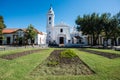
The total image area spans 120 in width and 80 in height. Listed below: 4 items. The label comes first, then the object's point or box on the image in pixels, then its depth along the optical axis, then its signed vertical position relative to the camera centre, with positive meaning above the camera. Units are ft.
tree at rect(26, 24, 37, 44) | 74.85 +9.90
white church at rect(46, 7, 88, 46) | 90.87 +8.44
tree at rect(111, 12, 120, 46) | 60.94 +14.09
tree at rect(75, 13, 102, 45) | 65.07 +15.69
